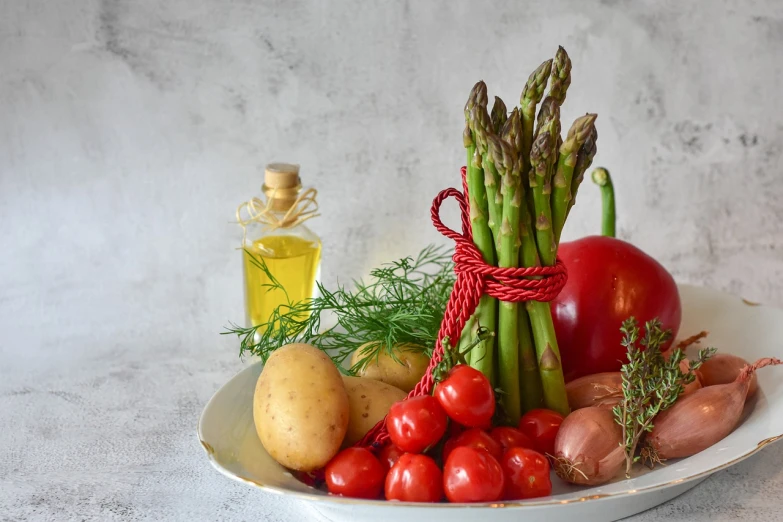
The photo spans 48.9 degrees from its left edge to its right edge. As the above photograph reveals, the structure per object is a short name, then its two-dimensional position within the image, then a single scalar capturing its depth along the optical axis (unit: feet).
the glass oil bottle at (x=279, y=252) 4.24
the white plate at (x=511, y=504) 2.71
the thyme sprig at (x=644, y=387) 2.93
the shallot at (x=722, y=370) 3.50
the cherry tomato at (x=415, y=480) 2.73
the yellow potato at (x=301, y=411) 2.92
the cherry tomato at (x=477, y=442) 2.88
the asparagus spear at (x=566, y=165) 3.04
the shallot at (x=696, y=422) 3.06
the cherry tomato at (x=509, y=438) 3.00
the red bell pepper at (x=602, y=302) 3.69
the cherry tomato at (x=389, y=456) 2.95
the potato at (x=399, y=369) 3.49
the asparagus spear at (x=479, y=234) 3.09
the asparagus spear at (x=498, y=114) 3.20
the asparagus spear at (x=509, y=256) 2.98
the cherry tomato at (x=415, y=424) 2.78
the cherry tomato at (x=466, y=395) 2.83
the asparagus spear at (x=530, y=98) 3.11
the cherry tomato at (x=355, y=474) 2.84
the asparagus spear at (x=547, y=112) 3.07
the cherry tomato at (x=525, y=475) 2.79
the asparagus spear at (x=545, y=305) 3.02
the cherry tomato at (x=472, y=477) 2.68
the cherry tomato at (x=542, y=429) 3.09
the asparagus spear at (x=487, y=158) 3.02
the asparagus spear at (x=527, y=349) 3.12
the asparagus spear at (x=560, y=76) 3.14
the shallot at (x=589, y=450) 2.92
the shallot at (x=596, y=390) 3.30
